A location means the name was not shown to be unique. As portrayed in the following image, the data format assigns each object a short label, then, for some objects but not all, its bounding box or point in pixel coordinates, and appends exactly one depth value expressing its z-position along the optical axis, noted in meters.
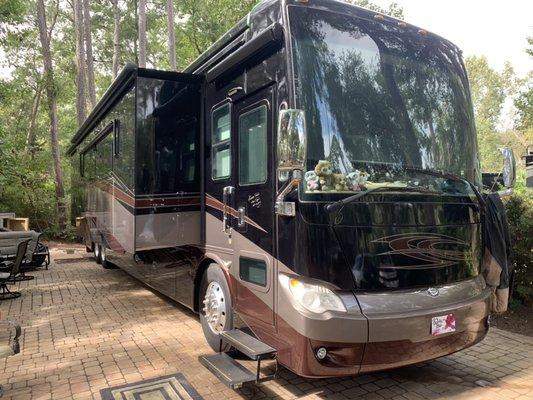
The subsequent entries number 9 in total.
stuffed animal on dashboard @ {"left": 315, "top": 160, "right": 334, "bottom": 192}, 3.16
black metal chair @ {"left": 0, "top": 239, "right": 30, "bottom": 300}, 7.42
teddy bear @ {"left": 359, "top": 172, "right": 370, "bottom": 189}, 3.27
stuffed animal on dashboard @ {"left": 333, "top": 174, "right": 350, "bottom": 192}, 3.19
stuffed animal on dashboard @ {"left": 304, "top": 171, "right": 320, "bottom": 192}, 3.14
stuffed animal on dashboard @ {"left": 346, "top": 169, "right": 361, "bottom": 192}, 3.23
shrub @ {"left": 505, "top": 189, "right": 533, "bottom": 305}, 5.47
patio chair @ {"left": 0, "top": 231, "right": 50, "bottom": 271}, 8.78
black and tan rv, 3.12
